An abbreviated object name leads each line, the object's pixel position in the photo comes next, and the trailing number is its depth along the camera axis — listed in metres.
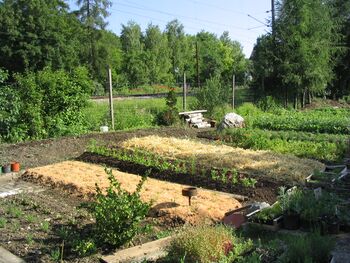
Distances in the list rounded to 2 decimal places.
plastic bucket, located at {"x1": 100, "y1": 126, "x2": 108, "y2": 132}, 14.36
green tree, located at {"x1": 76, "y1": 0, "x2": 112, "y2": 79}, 43.06
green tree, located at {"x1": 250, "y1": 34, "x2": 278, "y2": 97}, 24.17
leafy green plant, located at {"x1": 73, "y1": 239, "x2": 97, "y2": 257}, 4.83
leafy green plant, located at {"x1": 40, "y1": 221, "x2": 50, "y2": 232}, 5.74
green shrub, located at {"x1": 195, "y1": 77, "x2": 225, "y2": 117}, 18.06
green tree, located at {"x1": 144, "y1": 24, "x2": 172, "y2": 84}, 57.48
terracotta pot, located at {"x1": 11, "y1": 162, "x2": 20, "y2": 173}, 9.68
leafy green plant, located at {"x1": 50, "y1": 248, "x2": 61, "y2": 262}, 4.79
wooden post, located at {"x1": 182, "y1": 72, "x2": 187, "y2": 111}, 18.09
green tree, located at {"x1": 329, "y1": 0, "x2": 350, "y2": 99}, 28.05
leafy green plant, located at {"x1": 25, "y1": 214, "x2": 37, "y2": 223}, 6.12
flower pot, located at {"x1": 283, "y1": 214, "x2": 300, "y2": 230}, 5.62
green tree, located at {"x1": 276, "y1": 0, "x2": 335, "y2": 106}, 23.33
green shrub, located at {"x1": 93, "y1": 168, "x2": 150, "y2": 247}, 4.92
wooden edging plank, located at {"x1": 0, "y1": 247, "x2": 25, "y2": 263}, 4.83
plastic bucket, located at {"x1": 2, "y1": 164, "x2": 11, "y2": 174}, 9.61
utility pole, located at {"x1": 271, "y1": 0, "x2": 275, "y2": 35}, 24.43
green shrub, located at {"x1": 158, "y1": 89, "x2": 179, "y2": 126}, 16.30
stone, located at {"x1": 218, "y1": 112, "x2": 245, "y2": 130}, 14.78
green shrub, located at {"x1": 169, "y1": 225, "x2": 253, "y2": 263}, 4.14
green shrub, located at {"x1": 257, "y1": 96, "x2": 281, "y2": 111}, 22.19
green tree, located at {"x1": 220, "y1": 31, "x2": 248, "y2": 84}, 62.83
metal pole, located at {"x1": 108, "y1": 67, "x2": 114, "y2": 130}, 14.64
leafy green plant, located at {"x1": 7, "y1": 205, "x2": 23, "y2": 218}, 6.38
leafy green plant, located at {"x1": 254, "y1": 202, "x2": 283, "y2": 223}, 5.73
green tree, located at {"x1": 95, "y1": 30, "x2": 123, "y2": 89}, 45.53
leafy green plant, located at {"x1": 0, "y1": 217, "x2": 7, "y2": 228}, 5.88
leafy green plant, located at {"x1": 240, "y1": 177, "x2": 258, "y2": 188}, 7.66
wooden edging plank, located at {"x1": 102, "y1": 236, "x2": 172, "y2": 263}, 4.66
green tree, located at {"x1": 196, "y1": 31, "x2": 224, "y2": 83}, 57.92
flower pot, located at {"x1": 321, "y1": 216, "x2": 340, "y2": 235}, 5.34
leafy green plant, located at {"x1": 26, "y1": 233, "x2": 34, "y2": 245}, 5.32
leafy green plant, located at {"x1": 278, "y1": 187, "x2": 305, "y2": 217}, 5.66
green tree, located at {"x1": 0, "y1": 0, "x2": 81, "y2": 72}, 41.47
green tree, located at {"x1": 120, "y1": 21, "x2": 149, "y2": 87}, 54.22
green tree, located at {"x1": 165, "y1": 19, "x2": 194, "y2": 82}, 68.06
